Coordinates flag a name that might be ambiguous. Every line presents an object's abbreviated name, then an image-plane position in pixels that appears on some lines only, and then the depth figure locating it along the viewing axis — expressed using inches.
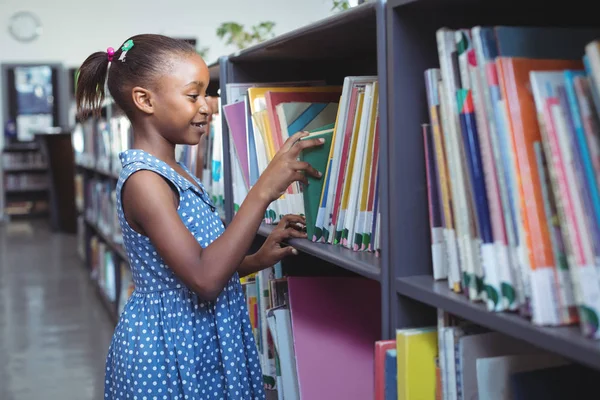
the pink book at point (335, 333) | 53.7
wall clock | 356.2
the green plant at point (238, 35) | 137.3
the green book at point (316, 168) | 48.9
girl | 51.2
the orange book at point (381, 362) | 37.6
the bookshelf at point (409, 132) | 36.0
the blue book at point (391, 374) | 37.4
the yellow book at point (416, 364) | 36.4
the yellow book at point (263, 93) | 58.9
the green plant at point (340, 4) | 74.5
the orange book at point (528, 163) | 29.1
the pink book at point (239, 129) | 63.2
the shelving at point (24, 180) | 369.4
